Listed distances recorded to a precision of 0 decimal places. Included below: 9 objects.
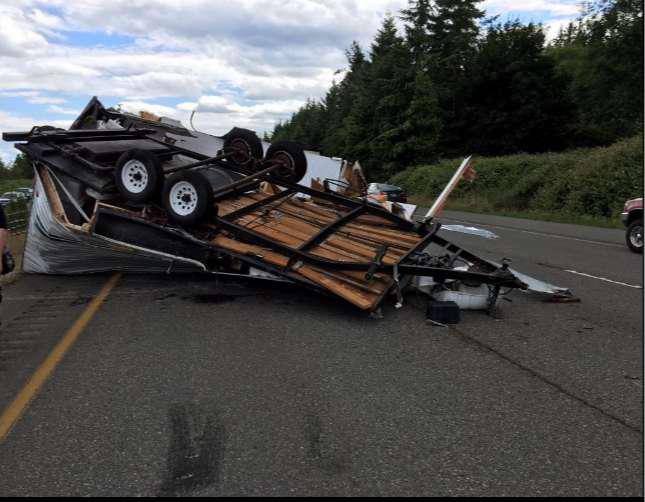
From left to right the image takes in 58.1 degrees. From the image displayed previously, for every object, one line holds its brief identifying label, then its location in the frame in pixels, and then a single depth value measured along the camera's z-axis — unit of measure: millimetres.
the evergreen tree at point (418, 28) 53781
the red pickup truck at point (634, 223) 11727
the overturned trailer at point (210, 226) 6273
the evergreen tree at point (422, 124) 43688
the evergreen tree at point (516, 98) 40188
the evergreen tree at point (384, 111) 45844
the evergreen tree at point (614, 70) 33500
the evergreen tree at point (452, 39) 52222
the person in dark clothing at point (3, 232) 4566
